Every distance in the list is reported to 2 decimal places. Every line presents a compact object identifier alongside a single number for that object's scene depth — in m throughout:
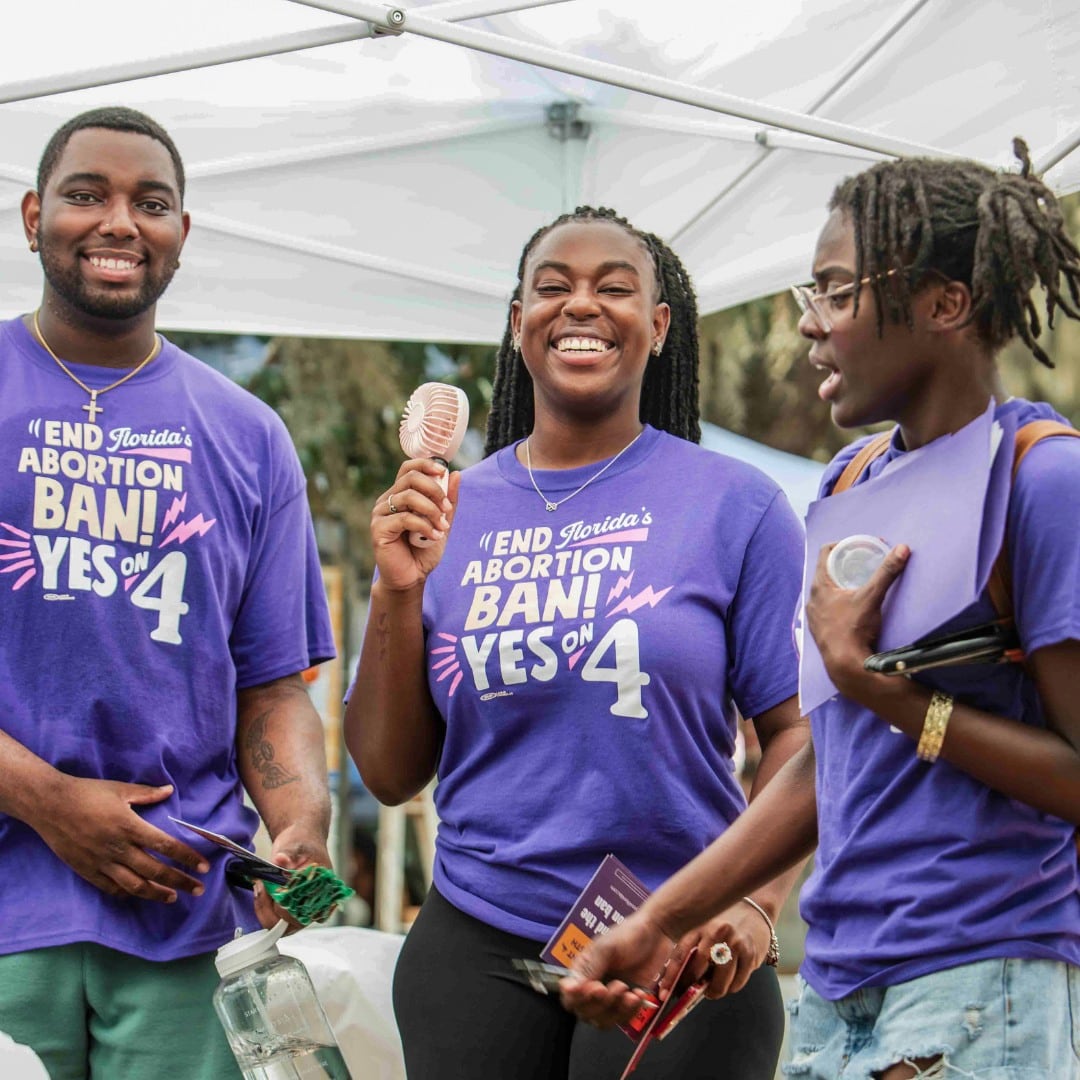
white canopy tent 3.94
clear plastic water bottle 2.74
